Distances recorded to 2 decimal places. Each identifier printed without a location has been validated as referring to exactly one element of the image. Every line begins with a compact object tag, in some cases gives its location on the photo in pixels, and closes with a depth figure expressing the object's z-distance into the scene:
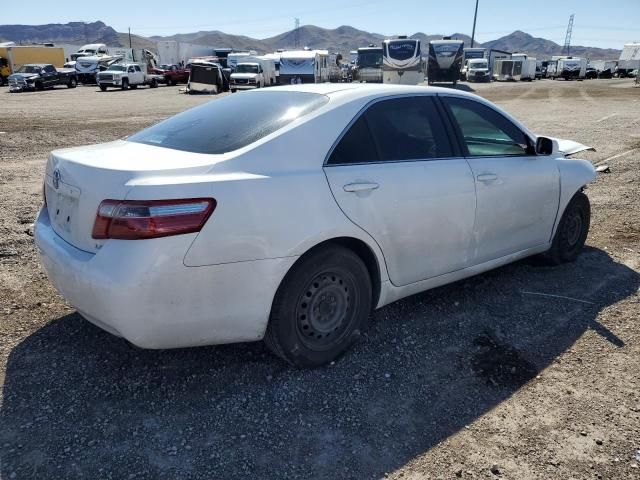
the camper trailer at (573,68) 62.50
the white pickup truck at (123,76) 36.34
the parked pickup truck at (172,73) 44.31
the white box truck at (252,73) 33.47
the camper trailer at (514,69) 55.72
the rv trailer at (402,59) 31.30
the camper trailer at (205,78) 32.19
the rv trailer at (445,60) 33.28
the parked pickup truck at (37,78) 33.22
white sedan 2.60
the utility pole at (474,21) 73.19
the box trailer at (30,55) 42.81
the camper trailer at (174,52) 53.16
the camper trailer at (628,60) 66.69
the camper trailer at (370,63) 33.91
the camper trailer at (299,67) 34.34
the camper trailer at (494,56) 61.31
